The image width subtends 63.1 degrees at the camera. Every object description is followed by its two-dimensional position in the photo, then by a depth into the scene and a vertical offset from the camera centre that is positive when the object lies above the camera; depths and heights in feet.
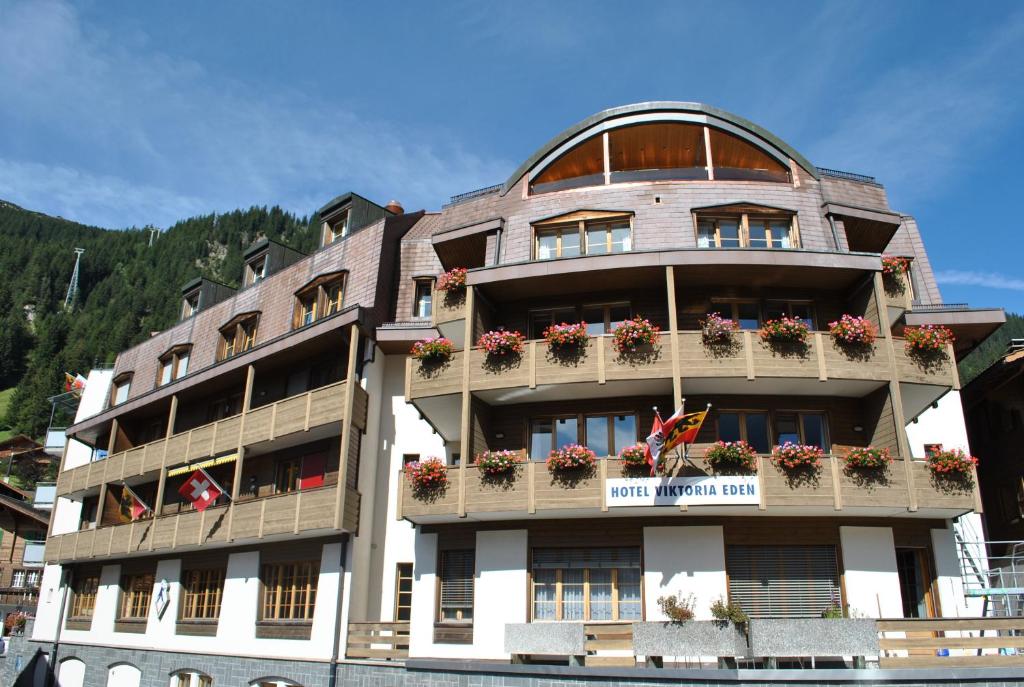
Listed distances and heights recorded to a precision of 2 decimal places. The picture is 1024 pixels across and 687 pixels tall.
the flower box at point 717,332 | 64.34 +22.26
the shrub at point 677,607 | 55.83 +2.00
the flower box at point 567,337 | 66.69 +22.59
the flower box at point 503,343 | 68.33 +22.51
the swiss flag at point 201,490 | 86.43 +13.68
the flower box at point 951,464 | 60.23 +12.04
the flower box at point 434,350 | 70.95 +22.83
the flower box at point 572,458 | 62.08 +12.44
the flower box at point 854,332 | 63.93 +22.30
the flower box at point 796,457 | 59.82 +12.31
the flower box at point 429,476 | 66.18 +11.81
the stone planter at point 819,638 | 49.80 -0.02
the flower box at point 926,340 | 64.90 +22.07
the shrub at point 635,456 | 60.95 +12.40
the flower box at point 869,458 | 59.52 +12.18
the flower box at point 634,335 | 65.05 +22.20
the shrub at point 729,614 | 52.65 +1.37
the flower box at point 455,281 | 75.61 +30.21
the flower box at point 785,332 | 63.82 +22.18
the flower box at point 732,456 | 60.13 +12.34
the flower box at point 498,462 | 63.93 +12.46
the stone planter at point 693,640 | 52.26 -0.21
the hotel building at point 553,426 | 62.44 +17.97
